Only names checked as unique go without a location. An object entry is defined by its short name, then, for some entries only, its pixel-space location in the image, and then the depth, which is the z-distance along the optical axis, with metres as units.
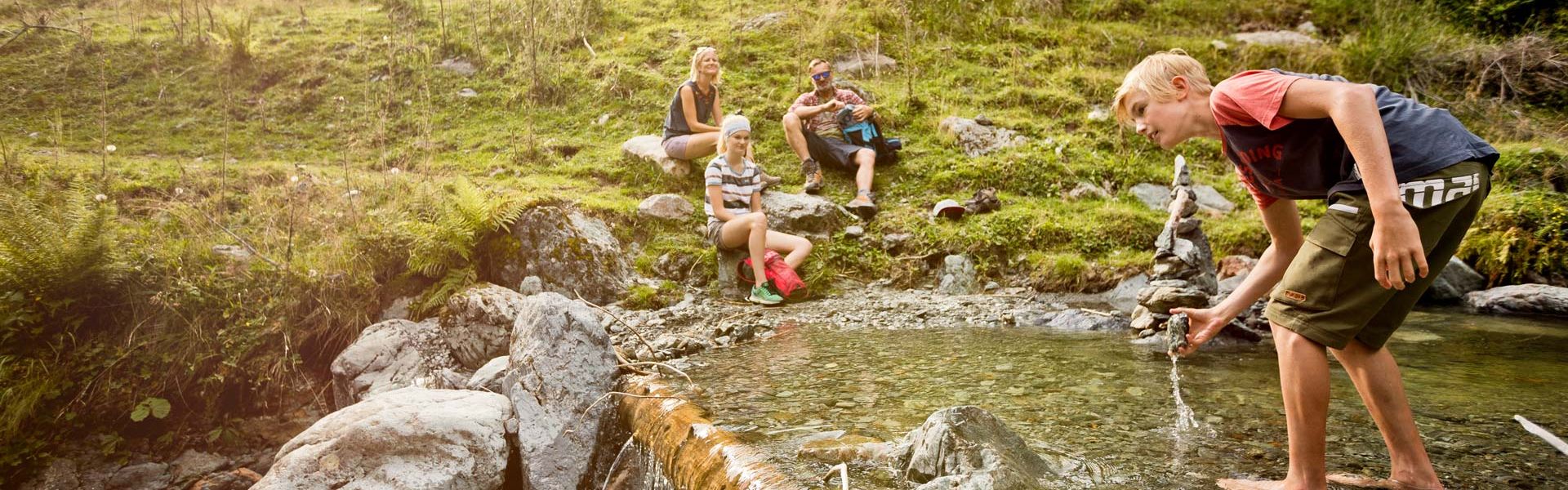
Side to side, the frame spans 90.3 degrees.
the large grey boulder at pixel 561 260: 6.35
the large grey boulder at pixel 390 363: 5.13
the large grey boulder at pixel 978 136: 9.52
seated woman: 8.29
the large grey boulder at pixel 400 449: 3.33
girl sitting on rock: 6.63
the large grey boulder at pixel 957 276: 6.97
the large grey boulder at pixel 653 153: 8.49
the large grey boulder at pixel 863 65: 11.72
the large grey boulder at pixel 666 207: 7.56
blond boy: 2.01
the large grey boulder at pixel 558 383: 3.68
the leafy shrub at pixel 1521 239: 6.62
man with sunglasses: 8.74
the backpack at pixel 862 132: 8.94
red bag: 6.63
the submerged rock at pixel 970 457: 2.28
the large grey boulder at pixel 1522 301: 5.96
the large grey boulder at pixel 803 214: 7.71
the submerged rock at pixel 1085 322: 5.45
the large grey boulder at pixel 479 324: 5.47
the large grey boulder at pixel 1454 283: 6.58
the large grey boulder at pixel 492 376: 4.43
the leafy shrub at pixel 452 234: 5.89
